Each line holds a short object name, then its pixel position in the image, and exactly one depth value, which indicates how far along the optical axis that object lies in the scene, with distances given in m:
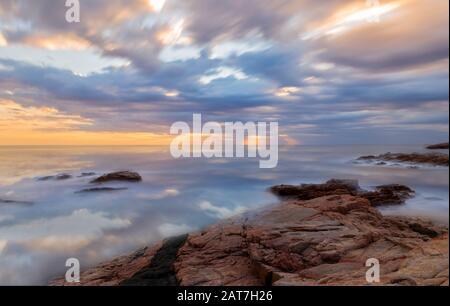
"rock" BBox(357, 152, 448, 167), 30.07
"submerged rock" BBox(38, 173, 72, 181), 24.79
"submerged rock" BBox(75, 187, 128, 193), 19.48
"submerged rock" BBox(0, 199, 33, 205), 16.83
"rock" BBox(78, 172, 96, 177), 25.89
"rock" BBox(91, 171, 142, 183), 21.94
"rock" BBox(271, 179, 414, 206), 14.37
